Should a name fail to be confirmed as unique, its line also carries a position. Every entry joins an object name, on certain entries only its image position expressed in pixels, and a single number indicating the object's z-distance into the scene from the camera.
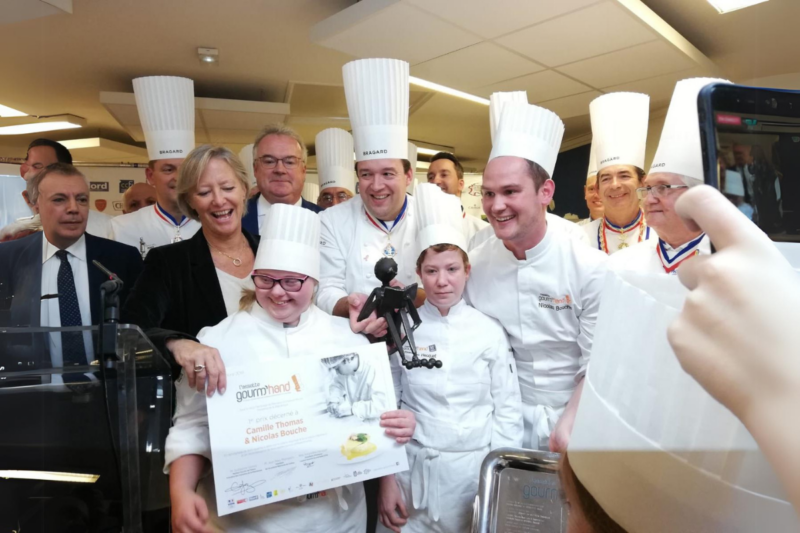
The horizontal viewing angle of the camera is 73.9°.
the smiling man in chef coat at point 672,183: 1.52
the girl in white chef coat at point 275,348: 1.23
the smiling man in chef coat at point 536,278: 1.67
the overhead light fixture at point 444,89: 4.70
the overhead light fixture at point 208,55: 4.39
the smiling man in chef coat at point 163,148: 2.71
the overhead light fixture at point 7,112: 4.83
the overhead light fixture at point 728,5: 3.11
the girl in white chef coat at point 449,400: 1.58
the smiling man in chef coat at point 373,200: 2.16
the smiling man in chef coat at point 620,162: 2.65
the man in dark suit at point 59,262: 1.36
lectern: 0.97
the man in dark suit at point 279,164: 2.54
